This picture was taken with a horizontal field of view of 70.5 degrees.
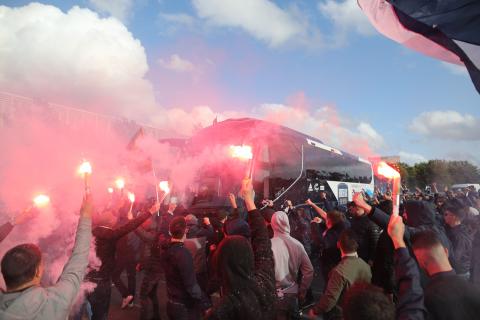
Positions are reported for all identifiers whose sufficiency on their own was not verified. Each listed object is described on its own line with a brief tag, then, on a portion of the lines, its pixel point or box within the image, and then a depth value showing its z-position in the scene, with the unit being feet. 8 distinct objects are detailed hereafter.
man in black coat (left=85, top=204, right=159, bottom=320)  15.01
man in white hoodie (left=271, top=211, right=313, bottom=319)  13.83
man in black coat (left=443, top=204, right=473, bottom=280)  15.89
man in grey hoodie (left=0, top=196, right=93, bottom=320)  6.86
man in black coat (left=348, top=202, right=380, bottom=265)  16.85
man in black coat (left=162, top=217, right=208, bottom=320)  13.12
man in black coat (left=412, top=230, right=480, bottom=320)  6.98
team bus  29.68
